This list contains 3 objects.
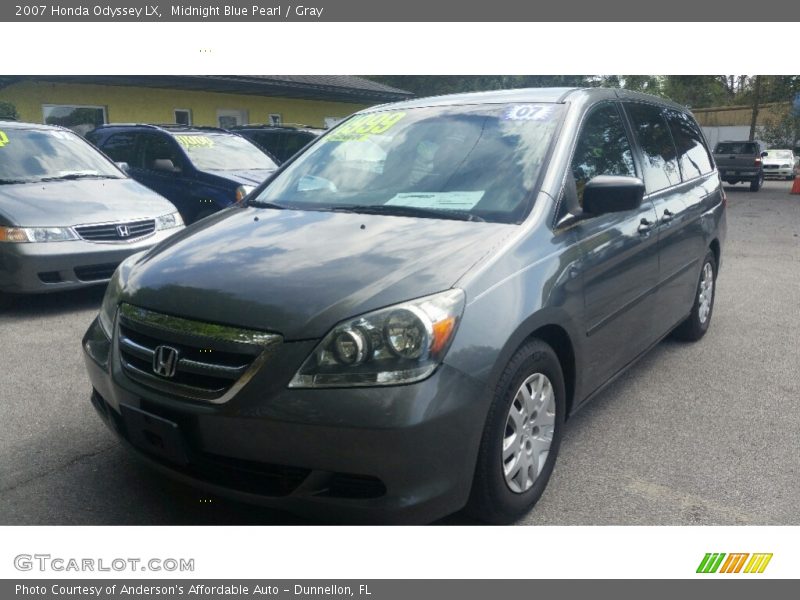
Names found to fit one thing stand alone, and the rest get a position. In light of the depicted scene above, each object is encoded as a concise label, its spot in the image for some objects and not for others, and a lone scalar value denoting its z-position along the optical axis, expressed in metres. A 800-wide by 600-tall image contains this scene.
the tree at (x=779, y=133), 38.62
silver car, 5.84
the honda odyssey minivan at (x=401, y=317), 2.29
